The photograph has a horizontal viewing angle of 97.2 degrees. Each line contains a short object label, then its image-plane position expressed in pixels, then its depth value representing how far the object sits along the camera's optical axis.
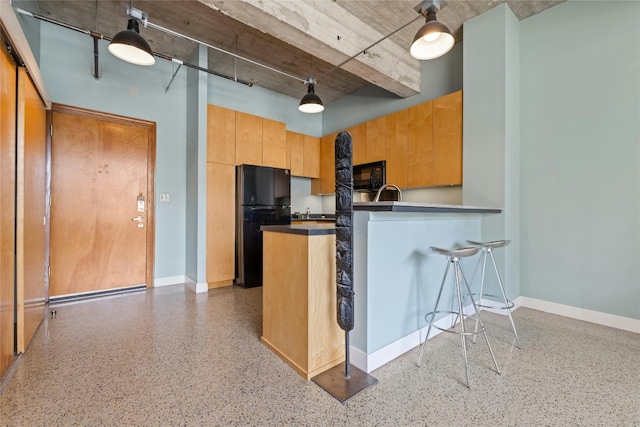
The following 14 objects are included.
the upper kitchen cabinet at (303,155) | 5.18
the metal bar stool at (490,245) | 2.28
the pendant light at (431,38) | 2.06
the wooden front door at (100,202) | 3.40
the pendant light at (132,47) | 2.16
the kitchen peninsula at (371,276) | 1.84
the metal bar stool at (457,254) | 1.87
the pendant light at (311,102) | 3.34
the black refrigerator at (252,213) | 4.07
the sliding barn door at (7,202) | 1.69
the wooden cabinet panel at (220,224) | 3.98
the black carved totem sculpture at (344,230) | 1.72
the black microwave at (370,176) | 4.27
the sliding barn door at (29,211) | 1.97
